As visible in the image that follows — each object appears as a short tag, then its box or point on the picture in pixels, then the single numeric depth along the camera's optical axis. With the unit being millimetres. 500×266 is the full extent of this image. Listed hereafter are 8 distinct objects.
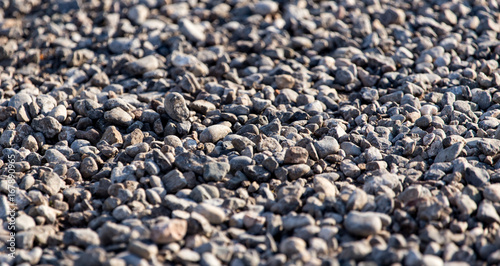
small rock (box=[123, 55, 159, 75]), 8211
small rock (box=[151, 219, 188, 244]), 4609
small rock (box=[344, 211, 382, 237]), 4664
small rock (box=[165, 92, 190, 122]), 6777
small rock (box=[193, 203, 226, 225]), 4973
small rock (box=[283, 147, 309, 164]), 5910
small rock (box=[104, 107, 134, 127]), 6672
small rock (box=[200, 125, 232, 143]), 6426
